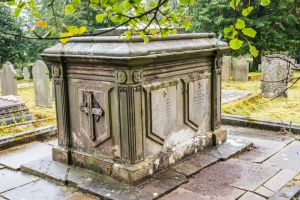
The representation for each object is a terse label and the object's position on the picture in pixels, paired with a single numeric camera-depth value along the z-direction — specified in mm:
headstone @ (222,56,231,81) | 15320
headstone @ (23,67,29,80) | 19594
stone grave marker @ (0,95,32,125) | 8228
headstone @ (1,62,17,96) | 12109
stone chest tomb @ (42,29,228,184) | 4328
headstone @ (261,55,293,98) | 10305
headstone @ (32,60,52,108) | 10695
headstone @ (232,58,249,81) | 15008
